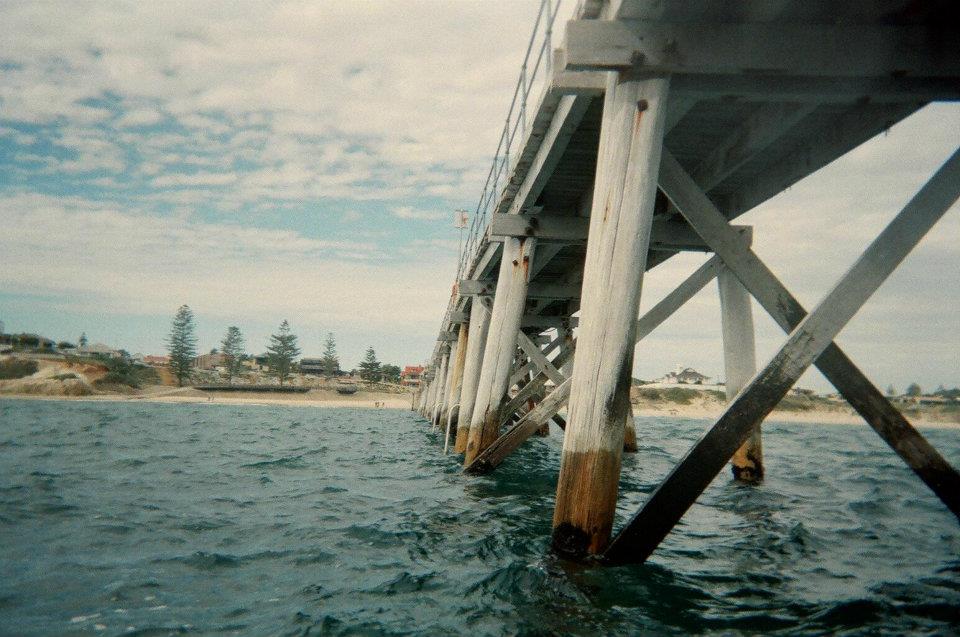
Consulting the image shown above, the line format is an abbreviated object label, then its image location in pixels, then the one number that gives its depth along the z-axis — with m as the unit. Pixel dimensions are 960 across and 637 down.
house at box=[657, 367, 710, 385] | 101.56
